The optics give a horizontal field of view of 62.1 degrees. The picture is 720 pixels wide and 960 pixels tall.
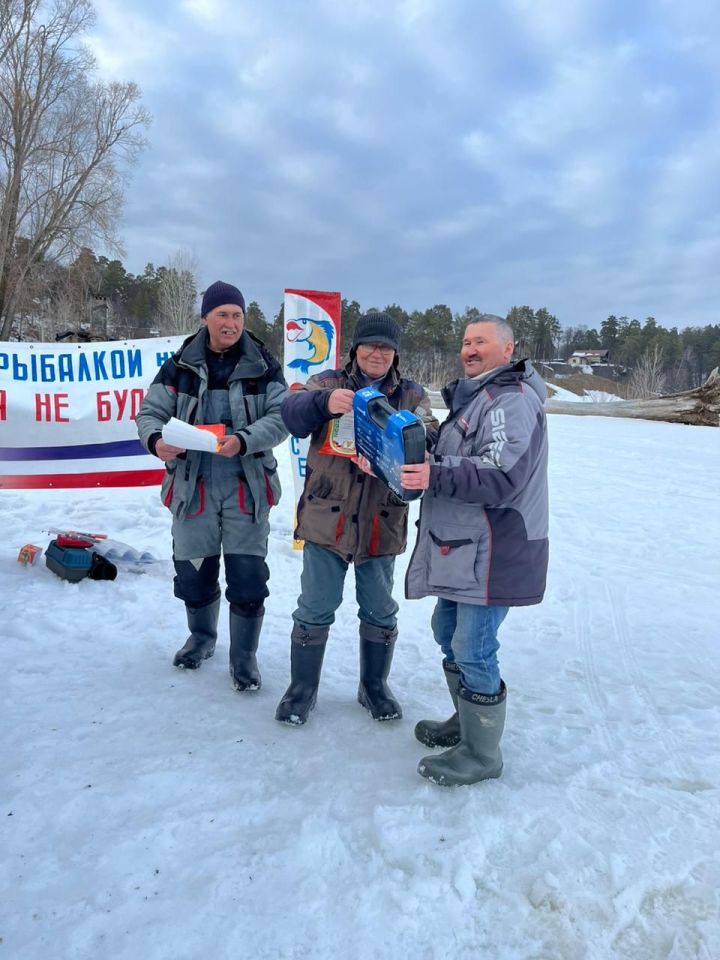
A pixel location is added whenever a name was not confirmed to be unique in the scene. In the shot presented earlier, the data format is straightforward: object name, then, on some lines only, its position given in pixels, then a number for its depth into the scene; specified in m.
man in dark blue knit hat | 3.14
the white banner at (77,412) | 5.59
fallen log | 17.45
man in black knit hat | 2.80
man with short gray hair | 2.26
